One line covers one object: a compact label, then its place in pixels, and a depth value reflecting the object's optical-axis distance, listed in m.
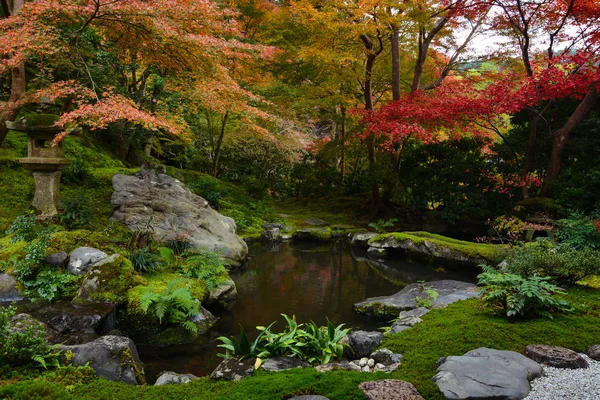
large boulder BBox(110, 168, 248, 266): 8.70
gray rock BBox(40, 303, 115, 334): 4.93
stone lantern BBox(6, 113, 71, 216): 7.19
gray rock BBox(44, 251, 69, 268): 6.10
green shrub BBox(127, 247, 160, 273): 6.80
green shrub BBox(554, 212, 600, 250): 7.69
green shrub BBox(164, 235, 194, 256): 8.10
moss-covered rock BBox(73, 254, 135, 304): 5.57
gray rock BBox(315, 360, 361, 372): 3.54
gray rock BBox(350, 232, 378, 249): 12.95
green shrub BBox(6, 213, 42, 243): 6.62
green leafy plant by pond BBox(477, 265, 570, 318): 4.26
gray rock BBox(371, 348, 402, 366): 3.74
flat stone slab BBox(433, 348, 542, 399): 2.81
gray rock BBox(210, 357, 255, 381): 3.46
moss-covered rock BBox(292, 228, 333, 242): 13.84
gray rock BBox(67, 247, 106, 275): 6.08
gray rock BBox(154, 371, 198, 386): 3.80
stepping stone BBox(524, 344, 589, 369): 3.34
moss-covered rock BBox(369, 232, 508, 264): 9.59
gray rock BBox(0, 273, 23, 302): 5.62
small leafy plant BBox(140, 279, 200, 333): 5.37
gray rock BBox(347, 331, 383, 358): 4.36
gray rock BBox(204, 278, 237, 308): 6.71
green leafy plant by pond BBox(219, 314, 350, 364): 3.94
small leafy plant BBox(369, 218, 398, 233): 13.86
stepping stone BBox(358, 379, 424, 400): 2.72
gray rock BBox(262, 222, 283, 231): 13.95
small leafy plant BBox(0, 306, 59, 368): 3.33
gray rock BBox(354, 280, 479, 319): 6.29
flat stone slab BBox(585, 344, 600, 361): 3.54
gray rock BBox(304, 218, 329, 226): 15.23
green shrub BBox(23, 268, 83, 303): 5.61
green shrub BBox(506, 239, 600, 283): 5.32
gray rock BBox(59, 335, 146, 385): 3.72
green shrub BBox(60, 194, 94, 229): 7.71
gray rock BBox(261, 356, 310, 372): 3.58
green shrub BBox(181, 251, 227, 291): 6.95
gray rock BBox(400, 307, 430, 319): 5.73
